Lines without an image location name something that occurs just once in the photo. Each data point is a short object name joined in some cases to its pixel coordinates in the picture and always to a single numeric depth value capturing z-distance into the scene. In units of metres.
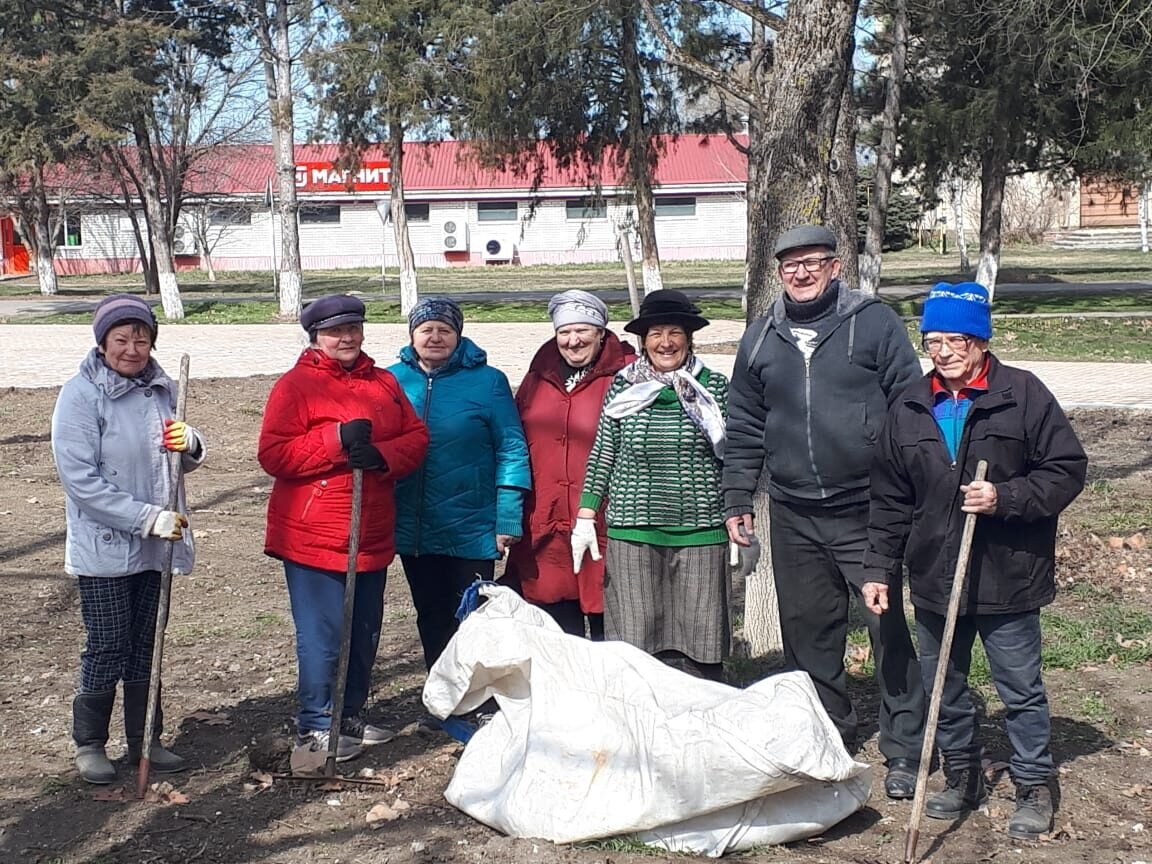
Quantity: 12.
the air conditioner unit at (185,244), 53.12
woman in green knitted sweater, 4.76
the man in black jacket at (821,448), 4.50
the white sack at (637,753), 3.91
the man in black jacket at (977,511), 4.03
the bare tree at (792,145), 5.79
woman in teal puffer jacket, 5.04
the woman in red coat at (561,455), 5.05
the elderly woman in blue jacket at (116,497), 4.50
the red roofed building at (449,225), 52.31
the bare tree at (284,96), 26.91
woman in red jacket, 4.63
